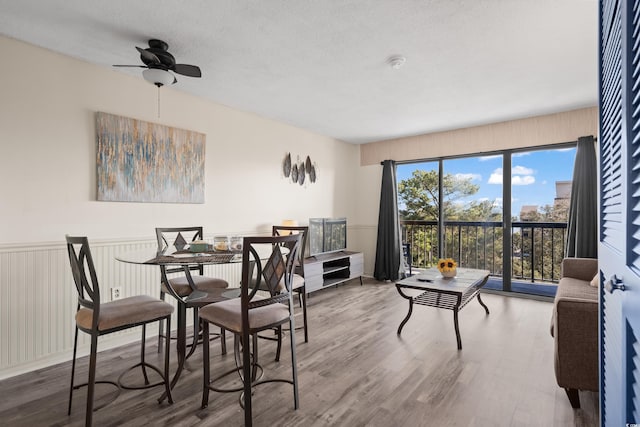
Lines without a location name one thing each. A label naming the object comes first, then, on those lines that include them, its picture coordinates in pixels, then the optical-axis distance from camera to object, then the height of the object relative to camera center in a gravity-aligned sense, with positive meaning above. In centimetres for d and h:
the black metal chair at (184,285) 230 -56
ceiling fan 240 +109
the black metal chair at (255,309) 179 -57
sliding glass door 447 +5
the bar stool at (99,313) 178 -58
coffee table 295 -67
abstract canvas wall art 289 +50
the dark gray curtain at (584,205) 379 +12
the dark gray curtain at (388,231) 547 -28
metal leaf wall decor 473 +66
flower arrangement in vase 340 -56
